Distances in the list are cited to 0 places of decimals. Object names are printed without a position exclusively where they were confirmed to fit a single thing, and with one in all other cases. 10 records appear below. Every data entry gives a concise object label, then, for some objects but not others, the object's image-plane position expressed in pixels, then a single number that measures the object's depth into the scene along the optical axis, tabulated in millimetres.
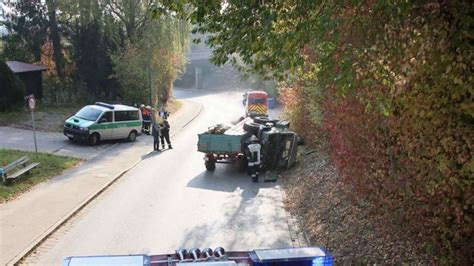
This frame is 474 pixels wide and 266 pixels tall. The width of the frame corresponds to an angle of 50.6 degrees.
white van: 23578
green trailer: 17750
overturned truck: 17859
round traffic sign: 17875
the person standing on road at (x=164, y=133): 24078
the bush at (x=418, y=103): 5473
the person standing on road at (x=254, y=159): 17203
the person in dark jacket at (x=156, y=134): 23250
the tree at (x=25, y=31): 37312
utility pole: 35781
